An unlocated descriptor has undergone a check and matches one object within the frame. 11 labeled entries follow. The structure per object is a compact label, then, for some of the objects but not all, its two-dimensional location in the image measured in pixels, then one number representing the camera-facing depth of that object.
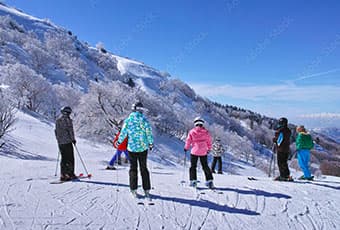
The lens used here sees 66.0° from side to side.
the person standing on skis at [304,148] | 8.80
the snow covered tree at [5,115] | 19.13
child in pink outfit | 7.02
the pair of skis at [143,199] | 5.66
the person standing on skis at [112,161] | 10.63
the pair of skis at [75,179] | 7.26
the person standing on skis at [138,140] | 5.91
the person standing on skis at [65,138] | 7.64
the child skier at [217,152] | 13.68
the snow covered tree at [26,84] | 39.74
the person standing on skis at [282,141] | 8.41
